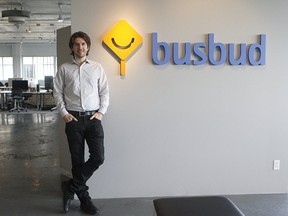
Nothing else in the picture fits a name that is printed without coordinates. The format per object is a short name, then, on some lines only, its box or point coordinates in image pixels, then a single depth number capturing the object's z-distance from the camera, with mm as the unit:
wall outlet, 3752
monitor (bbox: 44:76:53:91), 14023
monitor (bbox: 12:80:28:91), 12750
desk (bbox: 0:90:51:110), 13605
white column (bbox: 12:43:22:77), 22891
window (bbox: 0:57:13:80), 23297
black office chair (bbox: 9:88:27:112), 12547
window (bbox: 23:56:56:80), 23594
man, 3121
